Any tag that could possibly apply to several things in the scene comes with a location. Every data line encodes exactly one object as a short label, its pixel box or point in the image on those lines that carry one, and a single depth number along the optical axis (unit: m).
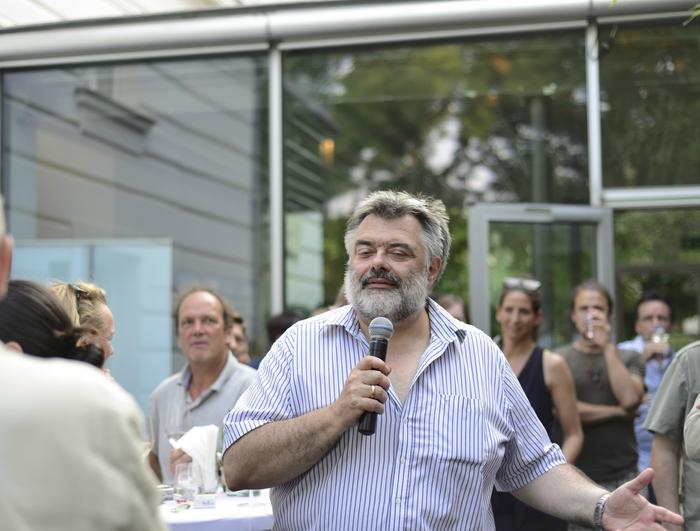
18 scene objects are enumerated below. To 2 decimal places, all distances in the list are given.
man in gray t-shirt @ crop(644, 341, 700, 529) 4.52
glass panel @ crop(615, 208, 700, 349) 12.78
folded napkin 4.91
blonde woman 4.30
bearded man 3.27
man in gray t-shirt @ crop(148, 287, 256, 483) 5.89
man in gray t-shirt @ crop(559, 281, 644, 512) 6.22
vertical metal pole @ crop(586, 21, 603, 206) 8.74
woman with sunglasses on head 5.48
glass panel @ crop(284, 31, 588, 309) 9.02
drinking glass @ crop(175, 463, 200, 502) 4.88
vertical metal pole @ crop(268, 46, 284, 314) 9.12
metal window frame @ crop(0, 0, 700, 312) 8.56
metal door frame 8.10
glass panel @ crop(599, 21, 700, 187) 8.73
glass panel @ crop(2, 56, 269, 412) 9.27
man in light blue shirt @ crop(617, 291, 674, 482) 6.65
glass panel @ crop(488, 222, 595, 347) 8.23
